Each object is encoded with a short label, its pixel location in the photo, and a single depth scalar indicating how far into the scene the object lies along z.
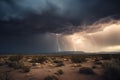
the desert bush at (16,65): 10.40
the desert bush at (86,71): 8.33
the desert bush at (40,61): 14.58
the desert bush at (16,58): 15.16
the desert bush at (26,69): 9.24
